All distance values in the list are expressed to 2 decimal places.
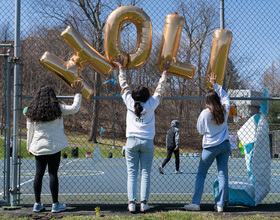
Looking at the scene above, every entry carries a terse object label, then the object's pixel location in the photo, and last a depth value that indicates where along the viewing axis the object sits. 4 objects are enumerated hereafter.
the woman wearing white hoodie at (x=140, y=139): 4.36
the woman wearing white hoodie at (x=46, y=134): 4.34
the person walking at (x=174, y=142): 10.05
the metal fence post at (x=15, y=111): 4.71
